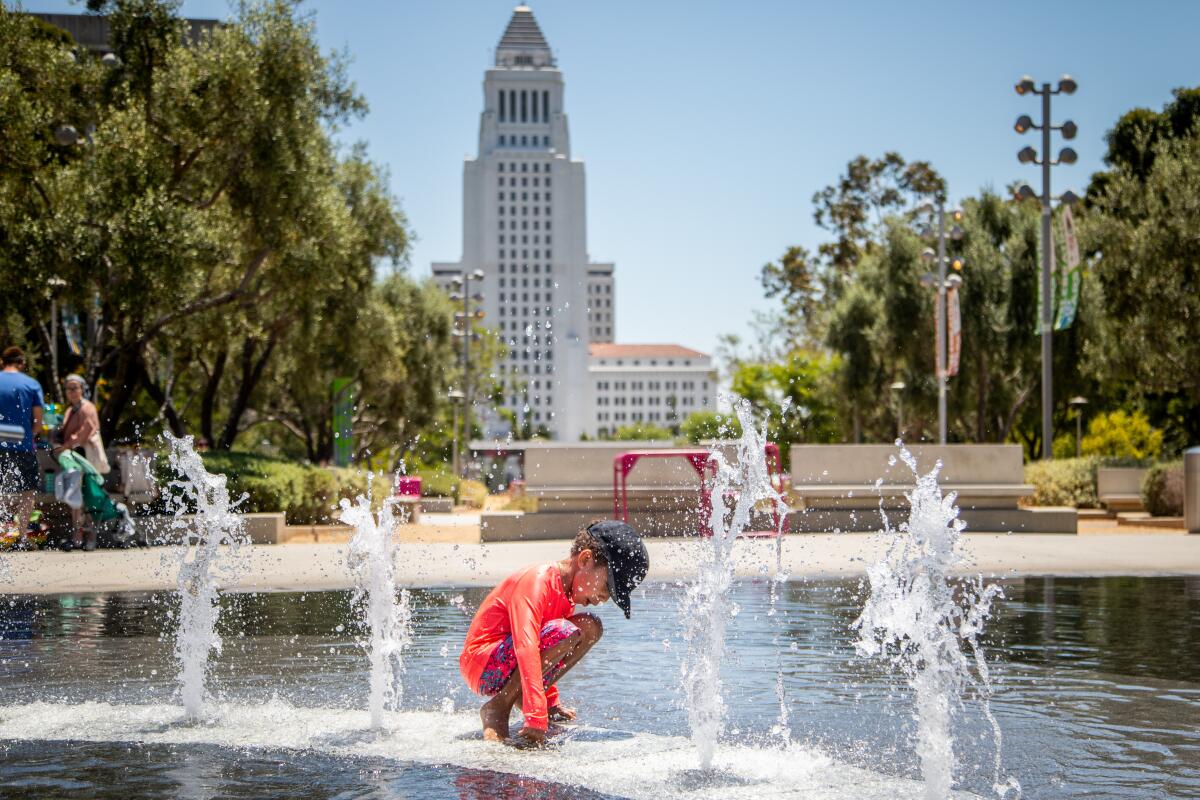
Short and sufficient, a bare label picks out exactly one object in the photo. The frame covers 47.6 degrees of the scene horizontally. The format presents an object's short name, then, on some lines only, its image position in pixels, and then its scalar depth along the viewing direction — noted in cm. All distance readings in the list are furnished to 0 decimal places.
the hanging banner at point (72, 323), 2892
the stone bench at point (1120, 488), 2411
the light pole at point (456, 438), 3936
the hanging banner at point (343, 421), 3116
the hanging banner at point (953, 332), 3045
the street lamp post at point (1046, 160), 2414
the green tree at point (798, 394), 5234
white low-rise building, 16338
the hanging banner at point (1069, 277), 2516
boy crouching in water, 543
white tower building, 14575
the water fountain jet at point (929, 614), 494
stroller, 1472
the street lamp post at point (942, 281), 3027
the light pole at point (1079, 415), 4258
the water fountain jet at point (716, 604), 552
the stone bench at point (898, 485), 1919
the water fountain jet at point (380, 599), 616
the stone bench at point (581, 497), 1841
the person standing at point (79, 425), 1437
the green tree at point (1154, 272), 2417
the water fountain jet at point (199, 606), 655
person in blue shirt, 1386
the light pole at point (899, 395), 4072
